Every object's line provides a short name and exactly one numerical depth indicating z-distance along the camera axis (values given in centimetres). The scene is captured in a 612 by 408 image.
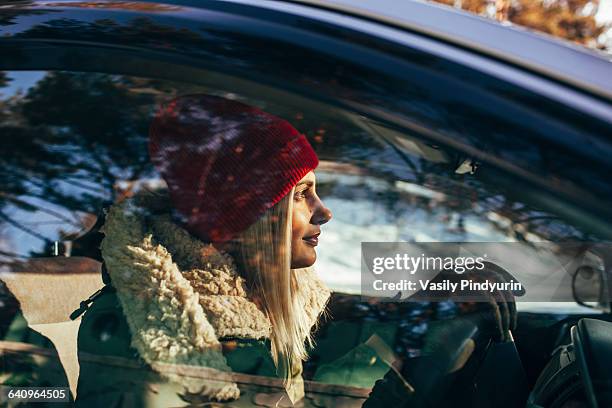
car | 111
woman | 130
